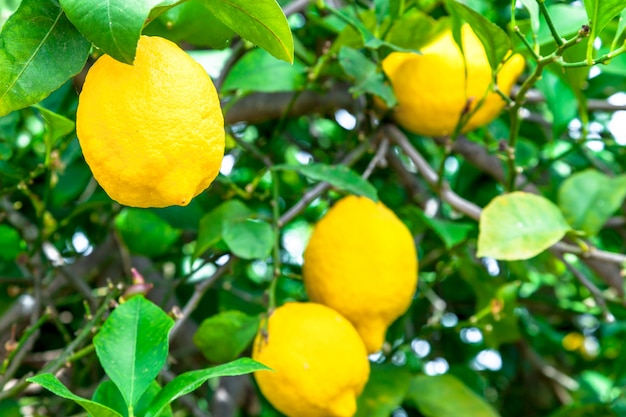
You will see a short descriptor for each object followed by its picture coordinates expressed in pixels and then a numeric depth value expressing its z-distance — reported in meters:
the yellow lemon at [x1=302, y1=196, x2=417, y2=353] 0.86
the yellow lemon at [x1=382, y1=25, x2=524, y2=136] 0.94
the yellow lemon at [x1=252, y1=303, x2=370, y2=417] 0.81
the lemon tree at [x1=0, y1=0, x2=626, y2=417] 0.68
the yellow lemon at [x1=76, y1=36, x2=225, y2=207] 0.67
